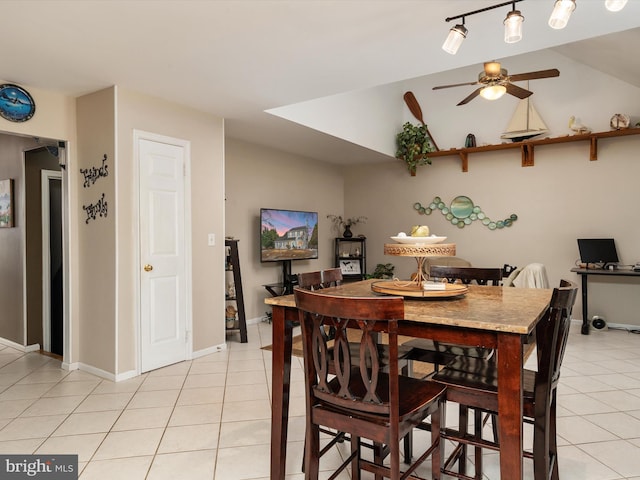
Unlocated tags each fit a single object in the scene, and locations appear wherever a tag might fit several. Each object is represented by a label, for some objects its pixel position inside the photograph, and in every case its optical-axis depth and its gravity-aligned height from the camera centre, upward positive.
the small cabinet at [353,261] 6.92 -0.41
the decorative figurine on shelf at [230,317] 4.69 -0.89
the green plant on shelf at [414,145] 6.34 +1.36
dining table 1.40 -0.36
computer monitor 5.05 -0.21
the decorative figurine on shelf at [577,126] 5.21 +1.33
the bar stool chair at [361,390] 1.40 -0.58
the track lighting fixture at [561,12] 1.90 +1.01
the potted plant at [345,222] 7.07 +0.24
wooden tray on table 1.87 -0.26
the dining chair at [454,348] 1.99 -0.60
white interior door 3.58 -0.14
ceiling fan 3.58 +1.35
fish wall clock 3.19 +1.05
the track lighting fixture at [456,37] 2.22 +1.05
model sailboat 5.59 +1.48
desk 4.69 -0.46
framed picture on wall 4.47 +0.39
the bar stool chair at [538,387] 1.55 -0.60
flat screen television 5.51 -0.01
